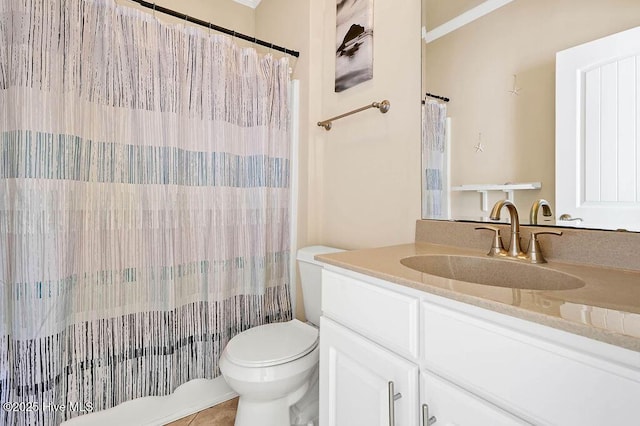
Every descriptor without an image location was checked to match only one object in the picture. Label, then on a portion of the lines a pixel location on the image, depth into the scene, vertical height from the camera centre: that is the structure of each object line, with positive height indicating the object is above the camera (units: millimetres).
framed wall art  1479 +876
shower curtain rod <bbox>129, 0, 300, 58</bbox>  1336 +924
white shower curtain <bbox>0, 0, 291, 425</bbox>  1093 +39
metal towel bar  1388 +491
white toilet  1130 -623
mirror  896 +435
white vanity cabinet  439 -298
